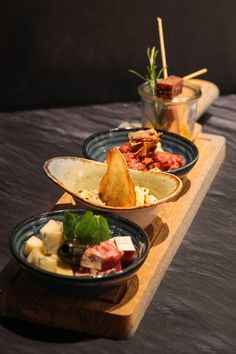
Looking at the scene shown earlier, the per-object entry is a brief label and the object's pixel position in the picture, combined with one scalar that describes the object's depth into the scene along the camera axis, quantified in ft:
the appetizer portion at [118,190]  6.48
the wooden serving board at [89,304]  5.68
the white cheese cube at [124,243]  5.72
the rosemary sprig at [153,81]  8.32
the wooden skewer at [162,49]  8.39
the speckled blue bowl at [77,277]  5.46
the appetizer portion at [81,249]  5.59
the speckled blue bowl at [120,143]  7.70
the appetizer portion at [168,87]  8.23
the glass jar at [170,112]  8.34
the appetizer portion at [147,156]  7.44
